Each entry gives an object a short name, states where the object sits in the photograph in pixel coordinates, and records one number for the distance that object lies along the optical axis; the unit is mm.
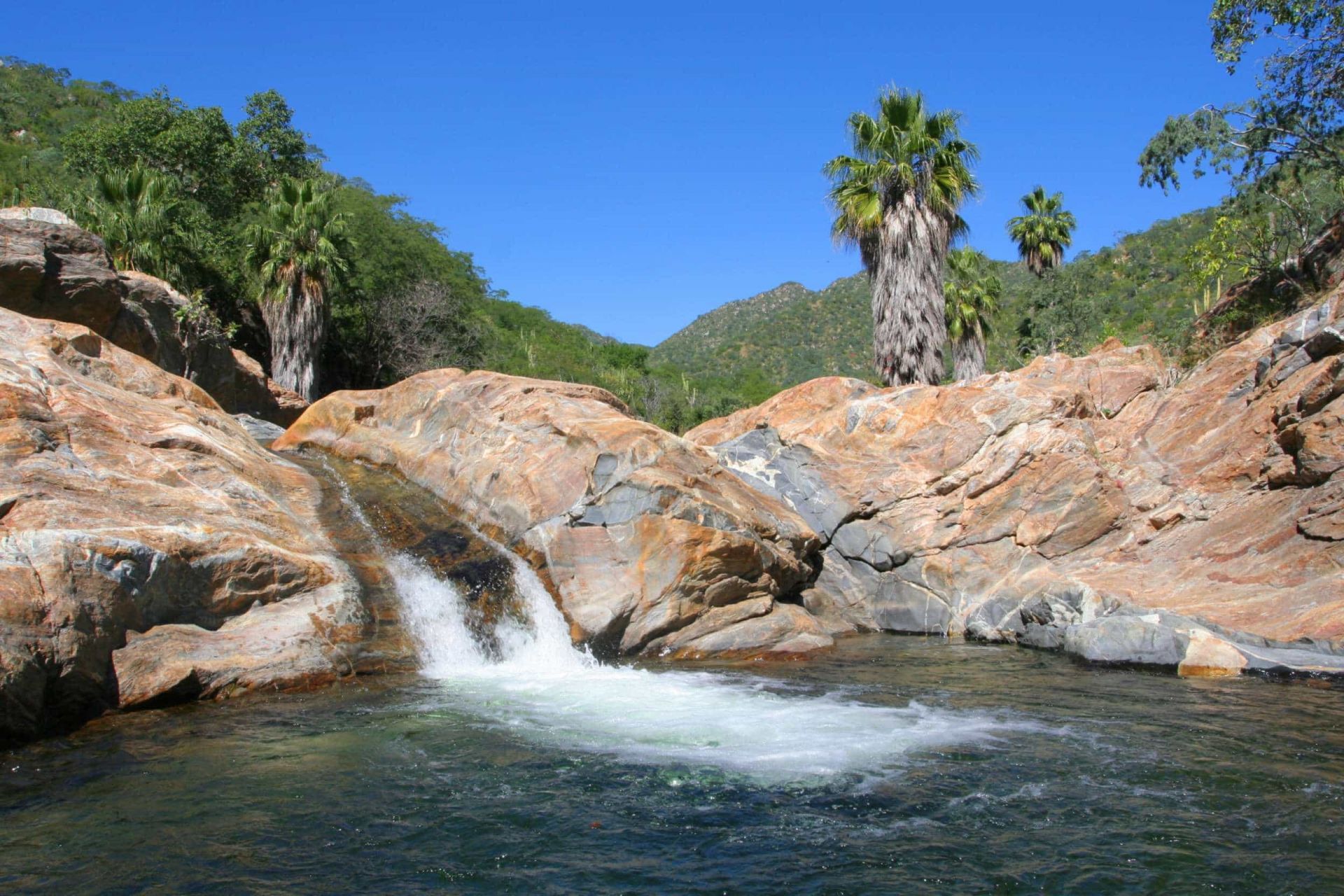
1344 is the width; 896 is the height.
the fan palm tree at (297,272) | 27062
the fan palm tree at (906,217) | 22156
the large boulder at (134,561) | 8258
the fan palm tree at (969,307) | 35594
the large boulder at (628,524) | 12375
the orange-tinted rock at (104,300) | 17453
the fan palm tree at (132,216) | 25219
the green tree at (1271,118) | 16781
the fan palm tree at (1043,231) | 40188
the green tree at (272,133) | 36688
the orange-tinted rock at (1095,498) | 11695
